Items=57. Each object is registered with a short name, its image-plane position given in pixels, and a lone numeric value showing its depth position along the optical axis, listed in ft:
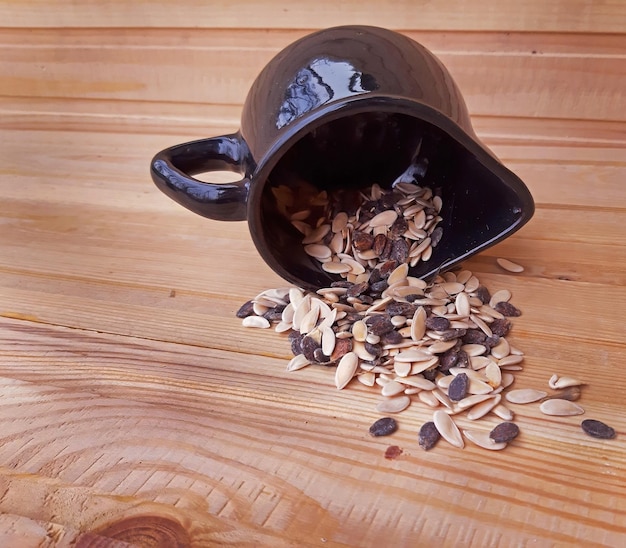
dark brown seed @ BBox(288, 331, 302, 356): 0.61
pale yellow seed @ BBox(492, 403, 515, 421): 0.53
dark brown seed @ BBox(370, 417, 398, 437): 0.52
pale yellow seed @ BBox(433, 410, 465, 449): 0.51
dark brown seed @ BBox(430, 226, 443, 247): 0.68
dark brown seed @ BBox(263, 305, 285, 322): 0.65
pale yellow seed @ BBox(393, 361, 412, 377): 0.56
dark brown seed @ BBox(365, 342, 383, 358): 0.58
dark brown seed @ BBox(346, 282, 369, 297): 0.65
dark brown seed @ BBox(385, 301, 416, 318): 0.61
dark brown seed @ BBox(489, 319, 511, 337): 0.61
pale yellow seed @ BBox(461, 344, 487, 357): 0.59
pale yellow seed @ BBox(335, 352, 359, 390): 0.57
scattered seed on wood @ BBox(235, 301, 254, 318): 0.67
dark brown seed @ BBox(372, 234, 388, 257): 0.68
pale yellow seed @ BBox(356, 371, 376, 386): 0.57
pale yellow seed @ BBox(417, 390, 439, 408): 0.55
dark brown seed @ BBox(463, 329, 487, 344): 0.60
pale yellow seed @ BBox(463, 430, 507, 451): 0.50
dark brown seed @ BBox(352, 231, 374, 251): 0.68
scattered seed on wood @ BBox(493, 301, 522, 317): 0.65
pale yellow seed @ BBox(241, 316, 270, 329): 0.65
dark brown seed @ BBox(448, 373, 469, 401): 0.54
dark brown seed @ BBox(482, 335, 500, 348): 0.59
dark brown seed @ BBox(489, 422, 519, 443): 0.50
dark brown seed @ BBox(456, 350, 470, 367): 0.57
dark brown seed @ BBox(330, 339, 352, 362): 0.59
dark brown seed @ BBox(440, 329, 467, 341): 0.58
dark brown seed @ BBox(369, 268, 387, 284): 0.66
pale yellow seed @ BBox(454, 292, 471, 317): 0.62
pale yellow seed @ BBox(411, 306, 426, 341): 0.59
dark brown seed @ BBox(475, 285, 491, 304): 0.66
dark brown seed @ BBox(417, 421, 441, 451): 0.51
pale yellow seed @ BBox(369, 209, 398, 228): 0.68
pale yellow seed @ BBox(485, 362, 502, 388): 0.55
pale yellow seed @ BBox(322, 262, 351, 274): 0.68
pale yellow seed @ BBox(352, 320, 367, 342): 0.60
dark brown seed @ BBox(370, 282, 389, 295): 0.65
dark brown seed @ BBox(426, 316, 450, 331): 0.59
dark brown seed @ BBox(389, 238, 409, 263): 0.67
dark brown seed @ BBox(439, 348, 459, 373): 0.57
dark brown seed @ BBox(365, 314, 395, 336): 0.59
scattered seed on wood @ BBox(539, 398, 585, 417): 0.53
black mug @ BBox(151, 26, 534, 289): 0.54
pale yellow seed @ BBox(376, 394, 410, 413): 0.55
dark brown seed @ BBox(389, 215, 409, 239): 0.68
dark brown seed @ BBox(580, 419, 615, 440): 0.50
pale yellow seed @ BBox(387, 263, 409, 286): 0.65
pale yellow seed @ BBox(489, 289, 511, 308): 0.66
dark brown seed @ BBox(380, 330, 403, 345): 0.59
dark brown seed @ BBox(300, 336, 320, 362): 0.60
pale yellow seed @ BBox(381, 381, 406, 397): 0.56
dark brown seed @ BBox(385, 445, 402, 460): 0.50
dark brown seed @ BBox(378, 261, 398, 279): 0.66
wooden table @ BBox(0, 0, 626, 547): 0.46
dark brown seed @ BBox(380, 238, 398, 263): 0.68
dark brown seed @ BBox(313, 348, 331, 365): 0.59
